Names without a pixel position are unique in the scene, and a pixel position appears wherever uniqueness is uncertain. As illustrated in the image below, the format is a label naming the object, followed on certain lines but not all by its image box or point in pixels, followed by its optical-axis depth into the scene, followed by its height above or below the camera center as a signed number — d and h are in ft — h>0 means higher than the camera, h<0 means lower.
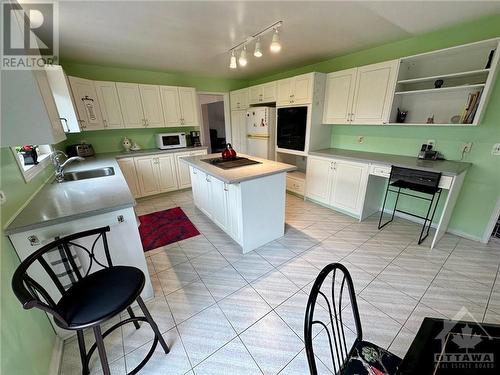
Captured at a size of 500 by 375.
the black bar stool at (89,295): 3.00 -2.91
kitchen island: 7.05 -2.87
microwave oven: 13.12 -1.20
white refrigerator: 13.04 -0.68
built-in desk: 7.43 -2.64
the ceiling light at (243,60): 7.29 +2.09
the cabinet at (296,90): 10.41 +1.51
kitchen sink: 8.38 -2.06
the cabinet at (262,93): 12.59 +1.63
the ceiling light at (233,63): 7.69 +2.09
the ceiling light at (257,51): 6.64 +2.18
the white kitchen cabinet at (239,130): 15.62 -0.80
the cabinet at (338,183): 9.48 -3.14
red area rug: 8.64 -4.77
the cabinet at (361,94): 8.59 +1.04
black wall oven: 11.28 -0.49
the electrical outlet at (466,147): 7.65 -1.12
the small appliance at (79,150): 11.15 -1.41
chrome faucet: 7.34 -1.54
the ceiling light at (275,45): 6.02 +2.14
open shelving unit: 6.70 +1.17
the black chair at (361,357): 2.92 -3.48
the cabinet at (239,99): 14.89 +1.56
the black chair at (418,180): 7.32 -2.28
